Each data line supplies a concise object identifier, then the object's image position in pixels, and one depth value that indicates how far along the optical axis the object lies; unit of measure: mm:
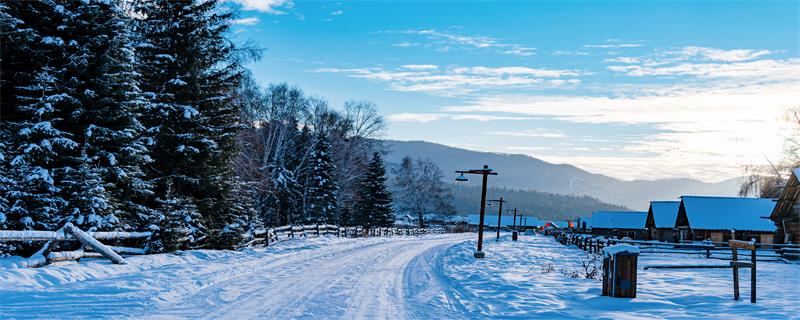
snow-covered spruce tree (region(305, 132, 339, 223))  52188
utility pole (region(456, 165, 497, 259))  26528
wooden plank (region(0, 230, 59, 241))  12383
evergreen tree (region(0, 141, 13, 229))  15236
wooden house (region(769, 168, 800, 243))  33594
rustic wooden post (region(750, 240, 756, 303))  12227
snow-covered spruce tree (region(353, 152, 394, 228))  58438
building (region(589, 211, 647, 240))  76375
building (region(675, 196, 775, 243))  48406
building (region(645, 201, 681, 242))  56812
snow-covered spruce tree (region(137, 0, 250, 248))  22188
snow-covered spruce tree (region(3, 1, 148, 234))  16312
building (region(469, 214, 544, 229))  126938
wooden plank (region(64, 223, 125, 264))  14070
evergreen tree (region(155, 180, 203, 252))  18859
